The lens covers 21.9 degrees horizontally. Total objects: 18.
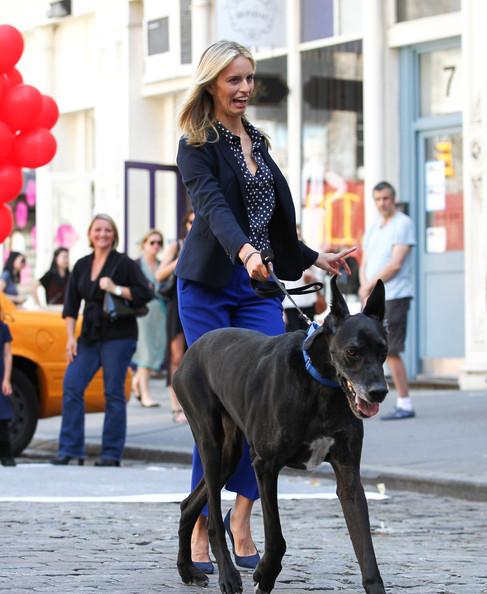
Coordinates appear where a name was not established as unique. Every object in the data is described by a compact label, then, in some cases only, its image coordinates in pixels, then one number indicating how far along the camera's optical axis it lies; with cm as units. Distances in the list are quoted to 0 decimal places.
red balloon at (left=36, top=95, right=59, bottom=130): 1084
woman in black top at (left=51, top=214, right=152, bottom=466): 991
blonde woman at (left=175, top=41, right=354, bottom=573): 522
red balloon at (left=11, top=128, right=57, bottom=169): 1052
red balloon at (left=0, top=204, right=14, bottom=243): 1044
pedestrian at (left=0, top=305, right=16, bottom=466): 945
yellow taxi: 1050
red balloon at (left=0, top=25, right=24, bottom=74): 1027
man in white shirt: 1151
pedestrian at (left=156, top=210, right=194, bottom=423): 1264
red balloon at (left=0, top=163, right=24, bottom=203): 1034
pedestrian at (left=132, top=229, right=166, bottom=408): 1429
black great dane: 429
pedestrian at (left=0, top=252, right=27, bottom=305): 1802
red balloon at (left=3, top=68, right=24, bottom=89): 1051
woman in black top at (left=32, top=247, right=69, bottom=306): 1789
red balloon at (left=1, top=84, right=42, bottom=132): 1031
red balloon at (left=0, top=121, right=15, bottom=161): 1024
